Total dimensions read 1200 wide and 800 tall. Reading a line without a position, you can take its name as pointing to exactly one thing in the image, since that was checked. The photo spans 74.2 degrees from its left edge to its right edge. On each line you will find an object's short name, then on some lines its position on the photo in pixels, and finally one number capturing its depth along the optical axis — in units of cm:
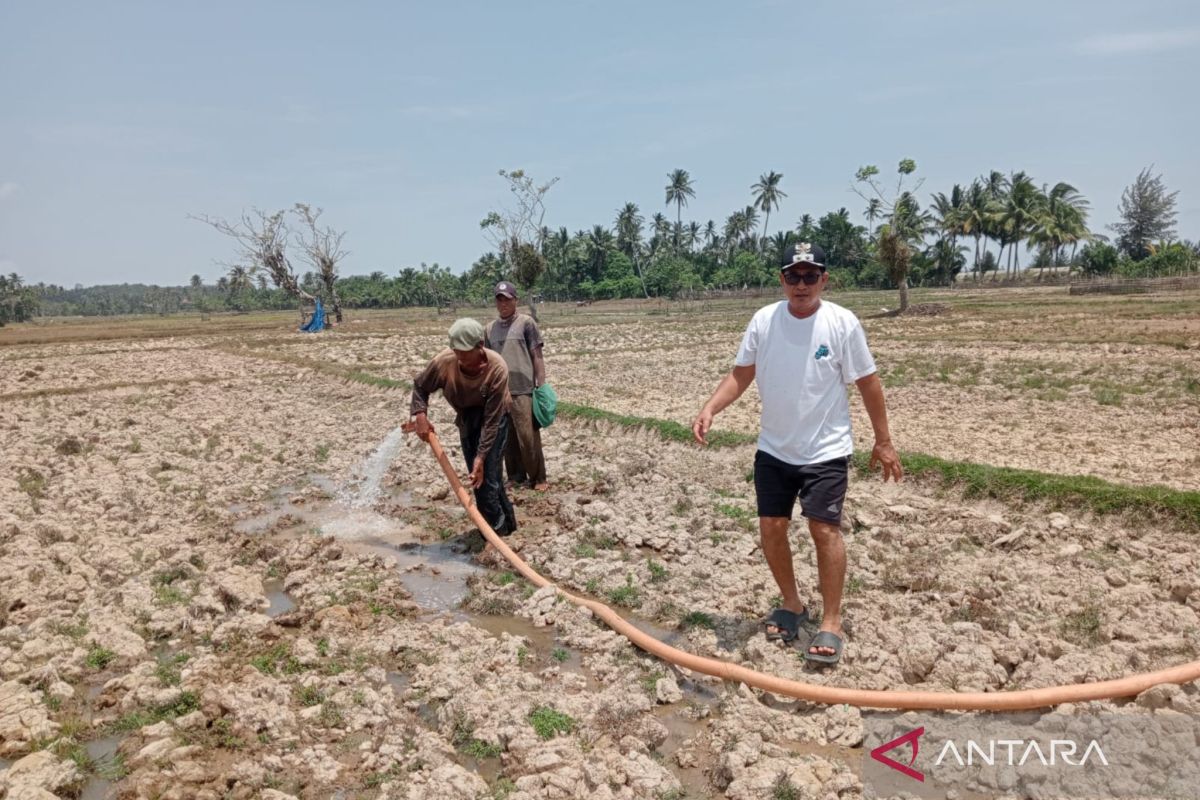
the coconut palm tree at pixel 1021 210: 5819
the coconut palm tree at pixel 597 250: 7919
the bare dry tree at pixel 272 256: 4609
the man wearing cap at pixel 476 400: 554
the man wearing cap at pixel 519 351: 677
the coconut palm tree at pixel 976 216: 6006
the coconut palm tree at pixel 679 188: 8669
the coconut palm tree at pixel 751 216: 8806
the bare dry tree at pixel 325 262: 4566
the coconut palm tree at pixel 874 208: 3522
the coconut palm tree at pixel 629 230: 8331
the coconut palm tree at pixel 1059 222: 5738
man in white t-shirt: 358
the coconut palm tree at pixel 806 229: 7719
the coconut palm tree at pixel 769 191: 8500
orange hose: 310
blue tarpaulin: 3827
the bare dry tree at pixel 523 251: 4369
